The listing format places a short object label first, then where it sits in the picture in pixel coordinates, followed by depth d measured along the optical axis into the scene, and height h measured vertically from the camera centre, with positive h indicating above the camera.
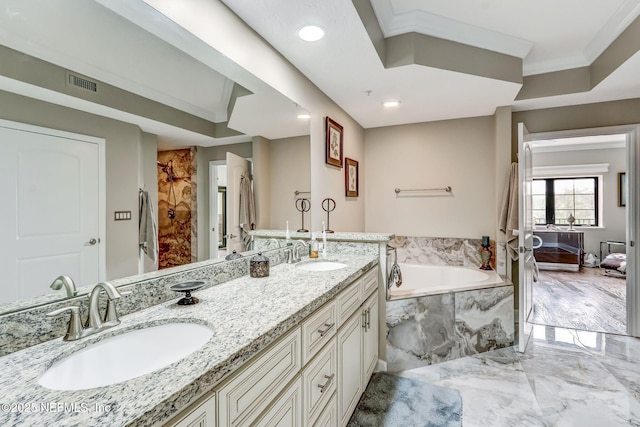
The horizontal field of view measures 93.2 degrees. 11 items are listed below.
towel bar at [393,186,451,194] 3.49 +0.26
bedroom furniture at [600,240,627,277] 4.96 -0.84
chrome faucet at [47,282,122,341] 0.85 -0.32
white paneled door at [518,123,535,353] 2.48 -0.20
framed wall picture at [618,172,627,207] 5.77 +0.41
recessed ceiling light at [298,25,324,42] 1.76 +1.07
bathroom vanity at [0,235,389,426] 0.59 -0.37
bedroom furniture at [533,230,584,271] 5.52 -0.75
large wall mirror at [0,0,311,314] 0.84 +0.35
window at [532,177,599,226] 6.18 +0.21
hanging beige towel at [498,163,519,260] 2.90 -0.02
